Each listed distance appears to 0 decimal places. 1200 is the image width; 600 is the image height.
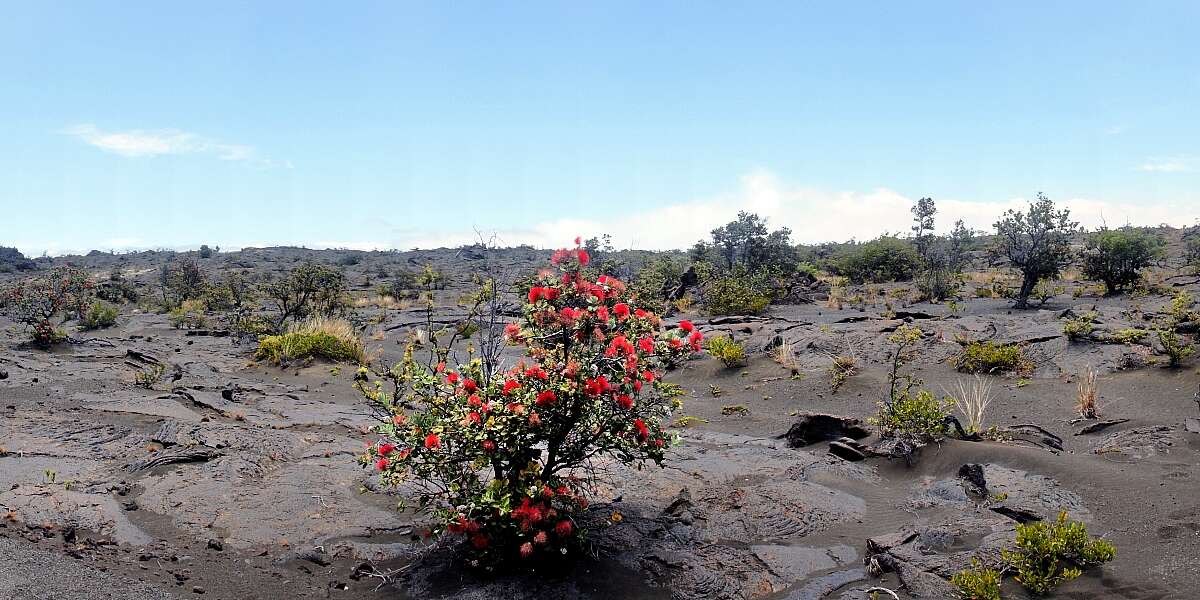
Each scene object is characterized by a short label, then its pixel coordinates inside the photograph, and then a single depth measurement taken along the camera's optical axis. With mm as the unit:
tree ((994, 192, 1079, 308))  18438
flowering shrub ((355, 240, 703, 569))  5242
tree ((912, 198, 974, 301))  22547
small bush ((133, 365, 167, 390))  13000
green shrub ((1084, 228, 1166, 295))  20688
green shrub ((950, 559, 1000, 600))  4883
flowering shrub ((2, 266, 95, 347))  17734
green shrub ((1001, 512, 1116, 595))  4961
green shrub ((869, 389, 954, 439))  8258
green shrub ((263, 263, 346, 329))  21688
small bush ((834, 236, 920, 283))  30359
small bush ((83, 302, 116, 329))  22812
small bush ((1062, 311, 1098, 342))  12469
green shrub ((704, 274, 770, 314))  21094
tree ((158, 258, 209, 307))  32094
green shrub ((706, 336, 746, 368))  14836
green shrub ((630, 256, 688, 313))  25844
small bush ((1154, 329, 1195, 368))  10250
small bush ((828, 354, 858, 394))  12797
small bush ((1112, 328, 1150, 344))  11820
